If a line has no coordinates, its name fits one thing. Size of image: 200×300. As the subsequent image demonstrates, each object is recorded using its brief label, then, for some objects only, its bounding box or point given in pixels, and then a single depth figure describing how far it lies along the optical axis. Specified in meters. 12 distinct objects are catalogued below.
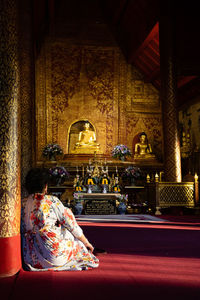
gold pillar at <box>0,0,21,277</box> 2.56
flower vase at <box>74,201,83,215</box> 8.39
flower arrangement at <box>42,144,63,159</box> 11.52
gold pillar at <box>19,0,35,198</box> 7.28
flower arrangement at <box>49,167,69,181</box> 9.58
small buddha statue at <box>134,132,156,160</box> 13.07
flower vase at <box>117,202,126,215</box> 8.54
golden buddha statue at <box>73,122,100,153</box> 12.73
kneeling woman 2.54
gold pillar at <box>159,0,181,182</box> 9.06
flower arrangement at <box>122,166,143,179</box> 10.28
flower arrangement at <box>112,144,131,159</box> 11.40
